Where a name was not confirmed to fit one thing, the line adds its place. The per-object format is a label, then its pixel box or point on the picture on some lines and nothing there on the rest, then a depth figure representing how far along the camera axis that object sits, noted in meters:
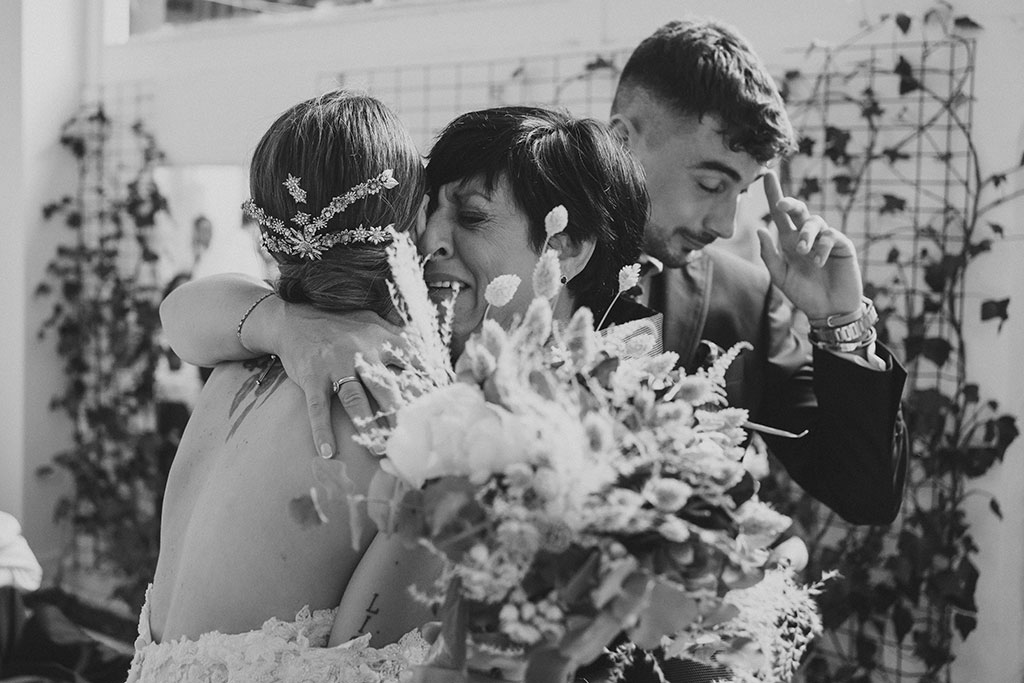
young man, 2.09
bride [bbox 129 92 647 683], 1.34
